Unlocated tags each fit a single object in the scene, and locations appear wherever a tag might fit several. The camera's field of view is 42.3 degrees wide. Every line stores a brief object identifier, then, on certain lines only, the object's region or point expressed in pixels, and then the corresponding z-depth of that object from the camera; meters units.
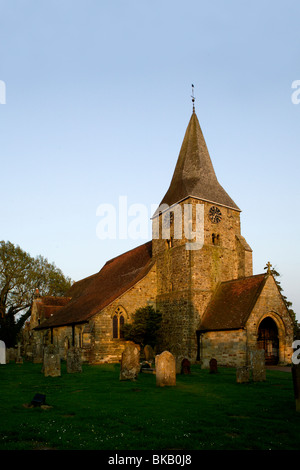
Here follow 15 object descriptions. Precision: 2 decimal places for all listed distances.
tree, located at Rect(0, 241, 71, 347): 47.31
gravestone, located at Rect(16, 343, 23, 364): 27.09
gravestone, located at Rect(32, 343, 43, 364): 27.74
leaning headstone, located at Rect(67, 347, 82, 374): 18.66
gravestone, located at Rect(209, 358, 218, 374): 18.05
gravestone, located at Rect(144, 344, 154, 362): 24.30
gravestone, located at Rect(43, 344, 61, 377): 17.09
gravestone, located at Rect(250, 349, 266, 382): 14.67
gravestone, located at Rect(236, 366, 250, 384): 14.34
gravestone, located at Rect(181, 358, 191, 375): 17.36
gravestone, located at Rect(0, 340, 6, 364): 26.76
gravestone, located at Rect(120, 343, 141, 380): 14.95
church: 23.69
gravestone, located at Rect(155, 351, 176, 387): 13.33
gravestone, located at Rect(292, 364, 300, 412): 8.69
